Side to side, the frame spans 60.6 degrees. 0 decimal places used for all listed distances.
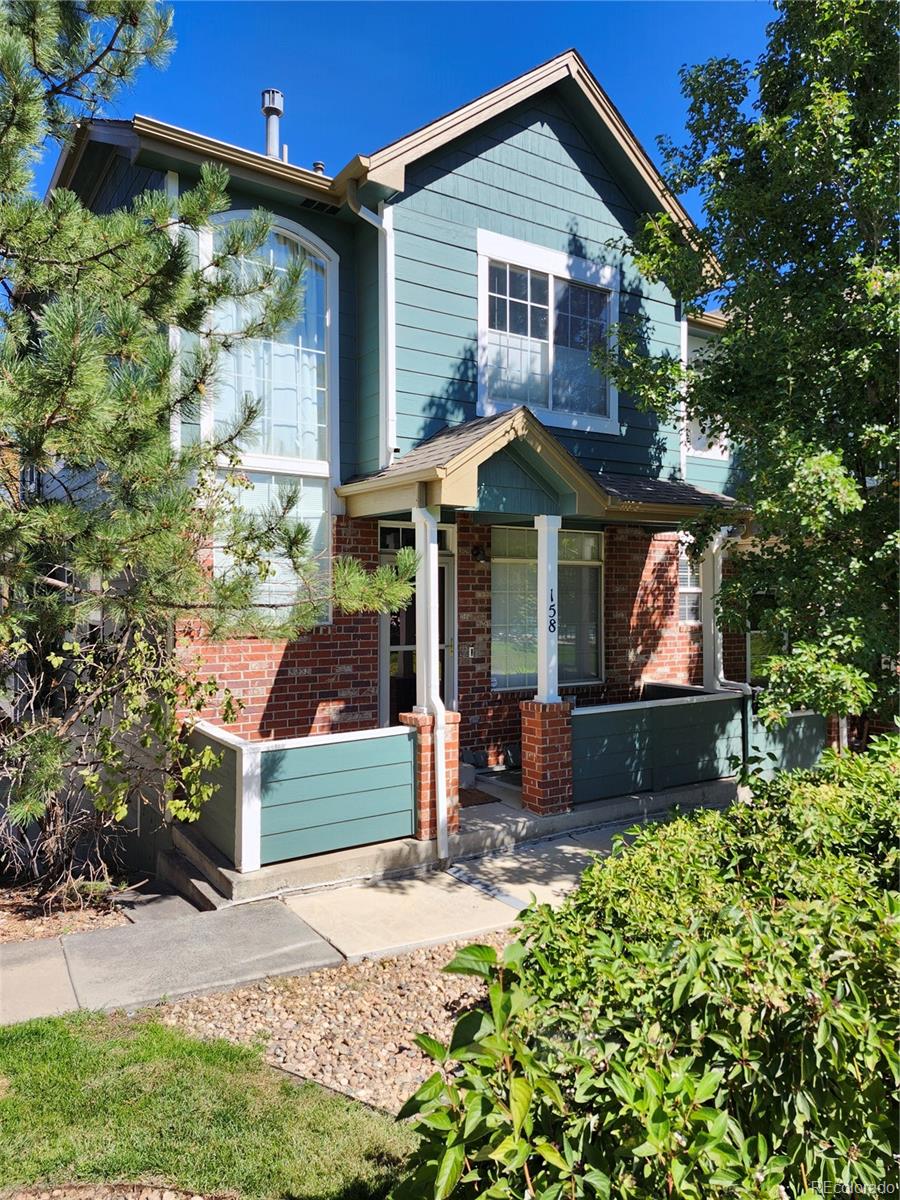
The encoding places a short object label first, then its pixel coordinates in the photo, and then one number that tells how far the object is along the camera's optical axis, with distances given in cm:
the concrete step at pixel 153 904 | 589
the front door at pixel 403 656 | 843
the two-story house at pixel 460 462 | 673
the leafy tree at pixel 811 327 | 589
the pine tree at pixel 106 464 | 445
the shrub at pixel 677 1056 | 164
